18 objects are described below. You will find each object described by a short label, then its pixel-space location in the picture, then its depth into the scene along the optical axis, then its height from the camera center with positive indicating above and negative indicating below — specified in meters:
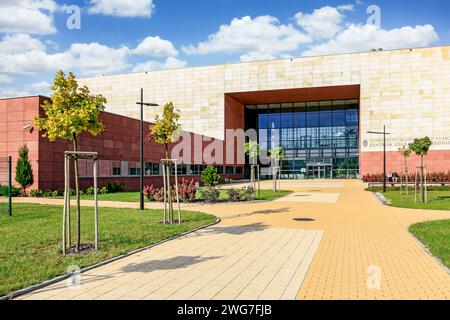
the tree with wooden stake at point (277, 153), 36.50 +1.03
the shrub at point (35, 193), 24.66 -2.01
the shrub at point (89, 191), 28.06 -2.14
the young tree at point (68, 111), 9.38 +1.38
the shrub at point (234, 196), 22.81 -2.06
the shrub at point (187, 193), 22.53 -1.83
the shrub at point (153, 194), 22.83 -1.95
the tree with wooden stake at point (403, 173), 27.98 -1.30
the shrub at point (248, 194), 23.44 -2.05
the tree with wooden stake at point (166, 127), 15.42 +1.55
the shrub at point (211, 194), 22.50 -1.95
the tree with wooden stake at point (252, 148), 35.53 +1.49
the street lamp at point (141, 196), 17.80 -1.64
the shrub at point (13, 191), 24.13 -1.86
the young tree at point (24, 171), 24.78 -0.52
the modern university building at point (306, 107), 49.59 +9.38
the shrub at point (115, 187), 30.77 -2.01
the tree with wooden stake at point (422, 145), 21.86 +1.09
